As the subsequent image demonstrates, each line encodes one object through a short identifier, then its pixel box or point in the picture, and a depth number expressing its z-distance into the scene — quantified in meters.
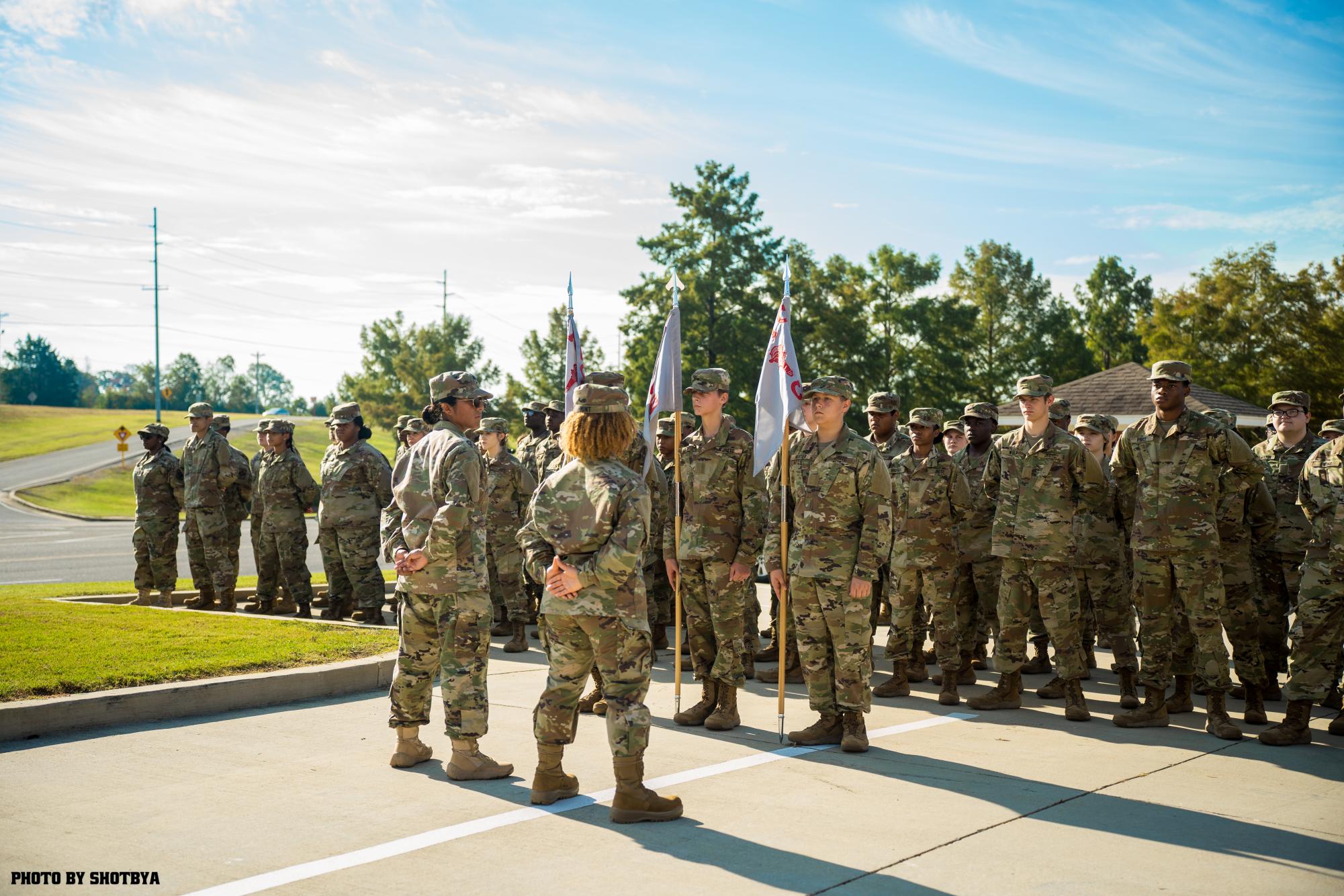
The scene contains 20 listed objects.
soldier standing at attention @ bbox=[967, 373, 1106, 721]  8.44
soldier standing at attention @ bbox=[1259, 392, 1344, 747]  7.58
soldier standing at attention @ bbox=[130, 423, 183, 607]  13.26
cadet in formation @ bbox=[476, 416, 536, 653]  11.55
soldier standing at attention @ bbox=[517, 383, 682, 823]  5.61
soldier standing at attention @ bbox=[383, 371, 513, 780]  6.46
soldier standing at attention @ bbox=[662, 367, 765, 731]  7.84
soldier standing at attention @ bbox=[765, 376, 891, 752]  7.29
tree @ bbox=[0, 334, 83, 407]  102.12
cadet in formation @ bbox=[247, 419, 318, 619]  12.98
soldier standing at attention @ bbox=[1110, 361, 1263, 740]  7.91
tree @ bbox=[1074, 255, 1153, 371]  69.69
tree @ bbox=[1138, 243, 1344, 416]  36.12
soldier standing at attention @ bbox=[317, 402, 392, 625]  12.21
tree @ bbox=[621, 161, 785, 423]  45.12
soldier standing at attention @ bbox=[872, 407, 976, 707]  9.55
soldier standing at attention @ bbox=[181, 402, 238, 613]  13.13
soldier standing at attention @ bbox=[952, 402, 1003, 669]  10.33
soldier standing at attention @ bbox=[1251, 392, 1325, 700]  9.69
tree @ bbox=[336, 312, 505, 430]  56.75
